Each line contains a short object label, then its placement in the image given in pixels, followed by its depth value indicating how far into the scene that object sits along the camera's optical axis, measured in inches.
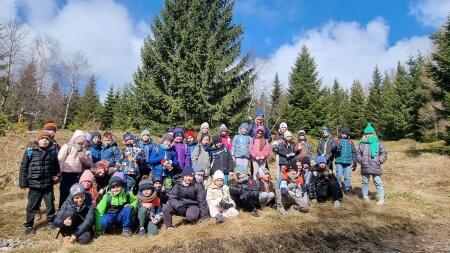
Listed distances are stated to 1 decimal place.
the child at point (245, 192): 302.7
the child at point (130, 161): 311.6
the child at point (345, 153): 389.1
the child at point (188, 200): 271.9
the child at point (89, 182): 277.9
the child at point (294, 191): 313.6
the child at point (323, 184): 345.9
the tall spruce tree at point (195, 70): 677.3
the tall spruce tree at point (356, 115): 1806.1
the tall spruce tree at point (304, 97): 1246.3
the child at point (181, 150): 327.6
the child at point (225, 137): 369.4
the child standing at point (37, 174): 271.4
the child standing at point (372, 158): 366.0
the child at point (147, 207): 260.7
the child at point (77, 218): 235.1
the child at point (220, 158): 335.9
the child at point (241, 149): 351.6
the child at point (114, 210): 254.1
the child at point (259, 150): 350.0
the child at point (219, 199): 286.5
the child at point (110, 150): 325.7
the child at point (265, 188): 312.5
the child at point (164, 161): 315.6
